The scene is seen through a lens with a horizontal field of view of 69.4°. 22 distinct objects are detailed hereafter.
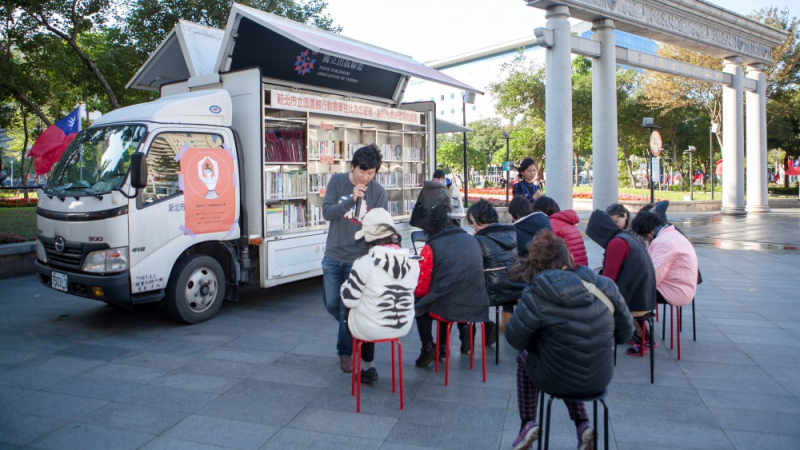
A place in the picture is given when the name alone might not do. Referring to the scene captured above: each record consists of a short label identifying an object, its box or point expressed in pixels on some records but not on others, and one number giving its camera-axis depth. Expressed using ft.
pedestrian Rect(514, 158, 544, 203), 22.74
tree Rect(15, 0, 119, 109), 43.37
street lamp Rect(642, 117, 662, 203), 49.21
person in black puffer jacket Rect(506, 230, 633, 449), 9.70
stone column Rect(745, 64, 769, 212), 76.69
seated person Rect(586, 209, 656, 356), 15.57
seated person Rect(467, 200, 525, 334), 16.84
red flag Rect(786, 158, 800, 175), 103.74
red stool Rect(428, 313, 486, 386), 14.71
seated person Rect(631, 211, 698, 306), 16.92
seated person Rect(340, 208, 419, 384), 12.82
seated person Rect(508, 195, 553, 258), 18.37
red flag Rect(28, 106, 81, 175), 36.11
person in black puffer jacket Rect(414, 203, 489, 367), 14.67
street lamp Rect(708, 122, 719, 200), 90.43
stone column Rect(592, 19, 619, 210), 49.21
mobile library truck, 19.38
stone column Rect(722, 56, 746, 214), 72.23
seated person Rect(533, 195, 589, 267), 17.95
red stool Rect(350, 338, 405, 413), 13.28
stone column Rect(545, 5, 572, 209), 43.11
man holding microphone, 15.48
